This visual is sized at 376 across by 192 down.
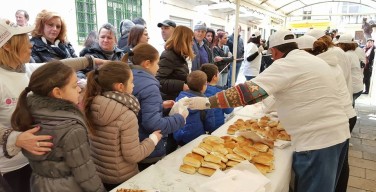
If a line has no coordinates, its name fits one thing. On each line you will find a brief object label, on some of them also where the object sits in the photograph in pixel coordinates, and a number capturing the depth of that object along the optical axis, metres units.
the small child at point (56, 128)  1.16
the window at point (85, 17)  4.37
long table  1.36
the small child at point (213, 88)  2.64
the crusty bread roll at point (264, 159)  1.58
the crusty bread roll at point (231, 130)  2.16
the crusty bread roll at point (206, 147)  1.71
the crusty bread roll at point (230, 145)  1.78
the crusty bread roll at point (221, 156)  1.58
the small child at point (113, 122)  1.42
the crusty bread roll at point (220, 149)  1.67
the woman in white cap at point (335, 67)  2.11
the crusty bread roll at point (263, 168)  1.53
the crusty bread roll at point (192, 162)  1.52
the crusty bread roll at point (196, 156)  1.58
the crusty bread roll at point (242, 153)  1.63
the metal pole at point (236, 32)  5.20
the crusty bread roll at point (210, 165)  1.50
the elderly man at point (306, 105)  1.62
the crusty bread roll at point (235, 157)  1.60
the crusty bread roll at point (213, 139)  1.85
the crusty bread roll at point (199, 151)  1.63
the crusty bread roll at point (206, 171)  1.47
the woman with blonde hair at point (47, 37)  2.25
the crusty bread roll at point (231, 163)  1.56
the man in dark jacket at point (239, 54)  6.61
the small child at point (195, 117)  2.27
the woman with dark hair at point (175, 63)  2.60
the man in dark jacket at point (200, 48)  3.80
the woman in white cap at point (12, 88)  1.30
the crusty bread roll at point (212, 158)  1.54
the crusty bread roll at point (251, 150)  1.69
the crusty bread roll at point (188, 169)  1.49
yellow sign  12.89
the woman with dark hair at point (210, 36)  5.06
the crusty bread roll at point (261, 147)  1.78
